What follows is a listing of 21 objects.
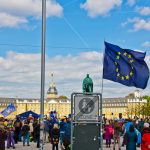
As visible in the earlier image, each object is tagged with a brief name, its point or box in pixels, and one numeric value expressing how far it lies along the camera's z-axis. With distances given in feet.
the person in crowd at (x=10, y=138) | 62.20
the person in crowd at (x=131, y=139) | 39.16
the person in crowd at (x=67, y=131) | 47.36
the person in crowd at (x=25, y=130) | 66.08
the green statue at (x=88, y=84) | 57.30
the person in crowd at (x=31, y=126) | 70.61
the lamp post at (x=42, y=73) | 34.86
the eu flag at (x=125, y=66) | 44.79
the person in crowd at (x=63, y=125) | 51.39
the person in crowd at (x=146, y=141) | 33.50
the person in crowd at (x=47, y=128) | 69.72
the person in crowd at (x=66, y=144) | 32.39
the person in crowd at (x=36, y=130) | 66.62
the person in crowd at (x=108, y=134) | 63.28
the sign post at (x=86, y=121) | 29.31
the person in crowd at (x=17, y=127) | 69.28
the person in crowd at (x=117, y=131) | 55.44
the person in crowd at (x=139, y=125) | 67.44
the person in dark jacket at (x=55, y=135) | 49.65
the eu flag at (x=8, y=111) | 88.68
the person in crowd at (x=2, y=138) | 40.34
